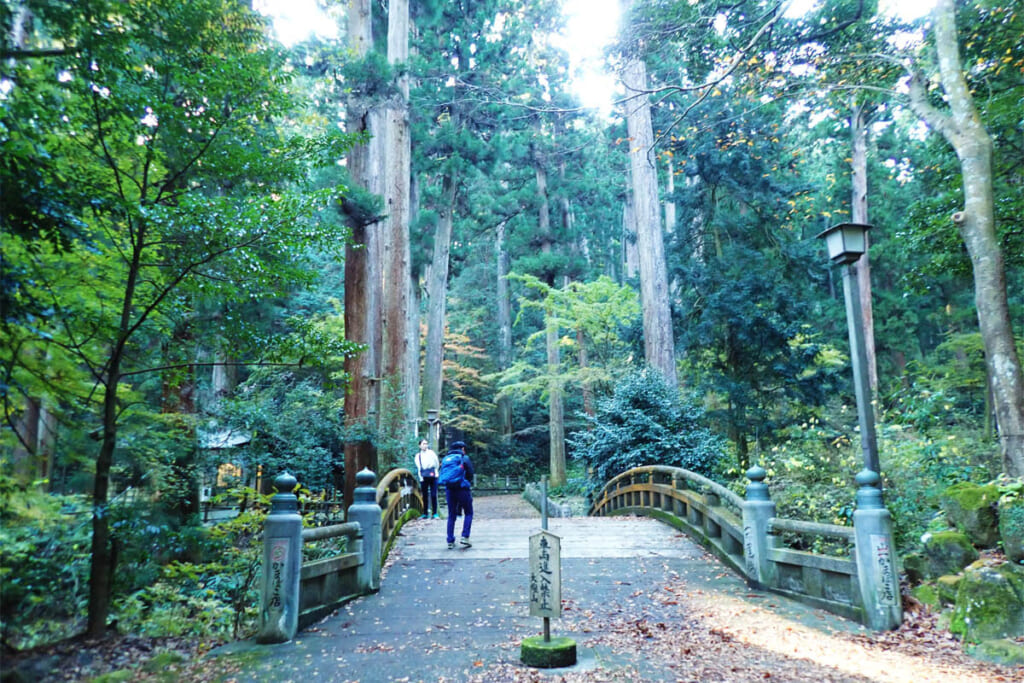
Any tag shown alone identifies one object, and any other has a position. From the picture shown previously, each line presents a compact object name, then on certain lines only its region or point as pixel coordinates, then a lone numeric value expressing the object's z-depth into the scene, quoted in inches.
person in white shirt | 511.5
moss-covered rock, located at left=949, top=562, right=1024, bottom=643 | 201.8
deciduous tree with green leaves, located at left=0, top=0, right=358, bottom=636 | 197.5
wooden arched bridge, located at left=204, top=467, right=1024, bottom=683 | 201.8
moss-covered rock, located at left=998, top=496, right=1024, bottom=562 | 219.9
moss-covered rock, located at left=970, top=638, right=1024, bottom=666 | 190.4
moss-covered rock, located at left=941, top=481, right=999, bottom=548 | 243.8
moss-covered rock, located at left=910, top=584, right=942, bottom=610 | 231.9
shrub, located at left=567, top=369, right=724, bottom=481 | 553.6
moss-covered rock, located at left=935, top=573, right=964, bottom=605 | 225.5
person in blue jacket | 365.7
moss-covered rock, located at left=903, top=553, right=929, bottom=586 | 247.4
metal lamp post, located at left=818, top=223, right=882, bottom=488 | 258.1
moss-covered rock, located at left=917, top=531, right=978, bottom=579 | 232.5
